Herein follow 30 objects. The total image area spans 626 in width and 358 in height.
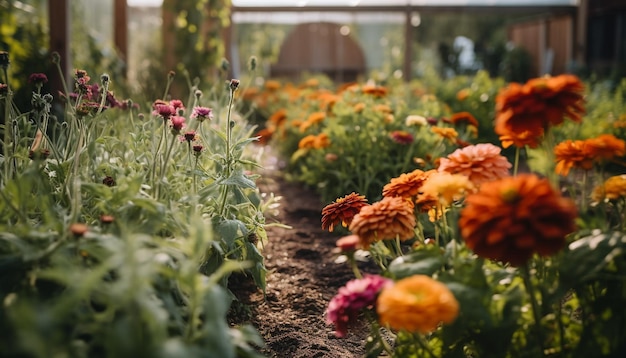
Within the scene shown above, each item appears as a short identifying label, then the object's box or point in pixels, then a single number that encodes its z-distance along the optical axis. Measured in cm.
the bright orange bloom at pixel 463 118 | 318
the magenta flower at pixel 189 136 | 177
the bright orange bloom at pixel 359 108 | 330
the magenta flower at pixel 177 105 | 195
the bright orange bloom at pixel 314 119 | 345
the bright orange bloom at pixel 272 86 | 608
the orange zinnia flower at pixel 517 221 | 110
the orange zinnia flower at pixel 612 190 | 149
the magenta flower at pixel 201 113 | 182
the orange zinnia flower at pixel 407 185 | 158
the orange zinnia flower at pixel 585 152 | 150
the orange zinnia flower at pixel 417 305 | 105
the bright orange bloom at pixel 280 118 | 451
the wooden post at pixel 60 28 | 418
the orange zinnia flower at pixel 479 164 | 145
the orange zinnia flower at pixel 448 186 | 135
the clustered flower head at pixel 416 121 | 300
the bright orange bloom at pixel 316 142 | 321
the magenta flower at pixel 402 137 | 305
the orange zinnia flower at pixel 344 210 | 166
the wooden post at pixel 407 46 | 819
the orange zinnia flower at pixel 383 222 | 140
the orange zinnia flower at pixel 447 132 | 263
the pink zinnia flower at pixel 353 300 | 129
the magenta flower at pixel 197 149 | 180
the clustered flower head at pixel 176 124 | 158
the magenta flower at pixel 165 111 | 167
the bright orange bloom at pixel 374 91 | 331
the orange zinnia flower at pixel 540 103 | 127
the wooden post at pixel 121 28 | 609
